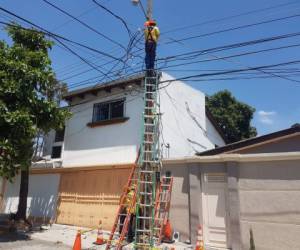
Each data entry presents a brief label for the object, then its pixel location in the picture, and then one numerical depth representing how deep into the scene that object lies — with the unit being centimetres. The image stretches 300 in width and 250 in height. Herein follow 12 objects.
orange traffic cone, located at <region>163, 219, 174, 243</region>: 1025
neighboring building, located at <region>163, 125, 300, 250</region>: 884
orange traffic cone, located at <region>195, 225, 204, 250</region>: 860
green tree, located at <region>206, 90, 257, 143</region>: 2634
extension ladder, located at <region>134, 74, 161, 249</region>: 874
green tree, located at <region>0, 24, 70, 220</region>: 1082
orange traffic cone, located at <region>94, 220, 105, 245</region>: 1000
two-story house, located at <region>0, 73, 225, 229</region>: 1321
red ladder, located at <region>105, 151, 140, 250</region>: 874
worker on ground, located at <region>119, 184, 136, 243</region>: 1017
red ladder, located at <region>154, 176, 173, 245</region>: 1063
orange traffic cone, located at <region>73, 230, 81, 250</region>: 845
